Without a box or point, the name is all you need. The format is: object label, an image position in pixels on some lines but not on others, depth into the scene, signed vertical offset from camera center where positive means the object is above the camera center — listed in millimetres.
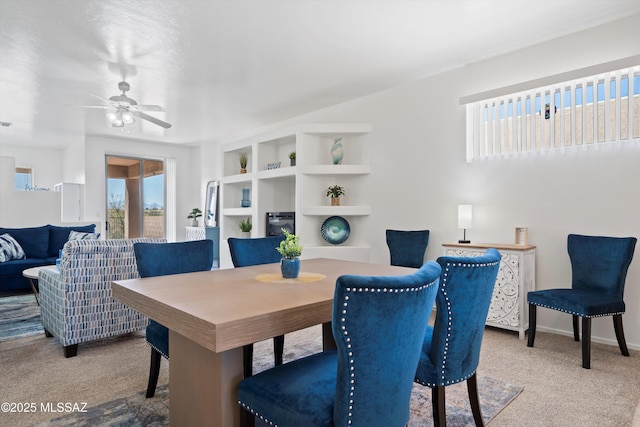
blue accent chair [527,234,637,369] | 2619 -589
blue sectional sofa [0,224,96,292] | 4965 -507
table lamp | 3797 -48
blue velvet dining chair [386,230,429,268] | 4219 -383
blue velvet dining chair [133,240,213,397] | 1959 -307
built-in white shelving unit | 5000 +464
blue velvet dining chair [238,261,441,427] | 1052 -452
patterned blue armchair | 2795 -608
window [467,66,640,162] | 3061 +858
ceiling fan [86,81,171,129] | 3969 +1141
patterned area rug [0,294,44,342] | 3402 -1058
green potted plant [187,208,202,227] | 8031 -39
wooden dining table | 1206 -366
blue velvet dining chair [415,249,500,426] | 1491 -450
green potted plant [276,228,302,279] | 1990 -243
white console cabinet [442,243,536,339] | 3260 -660
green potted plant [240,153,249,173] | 6602 +856
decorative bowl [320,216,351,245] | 5164 -236
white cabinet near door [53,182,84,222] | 7156 +241
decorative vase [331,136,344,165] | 5141 +820
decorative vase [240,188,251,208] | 6598 +265
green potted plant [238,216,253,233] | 6273 -216
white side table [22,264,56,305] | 3905 -627
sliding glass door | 8141 +361
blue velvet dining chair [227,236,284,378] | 2770 -284
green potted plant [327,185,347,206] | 5125 +256
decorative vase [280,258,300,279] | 1988 -288
